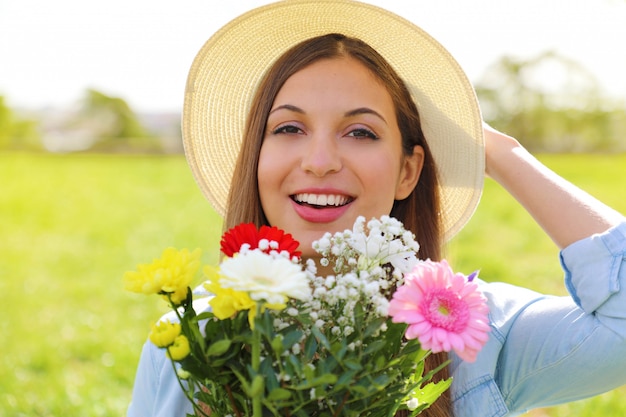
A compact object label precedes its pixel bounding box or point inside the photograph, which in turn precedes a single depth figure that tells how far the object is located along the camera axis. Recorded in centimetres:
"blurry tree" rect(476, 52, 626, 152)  2142
